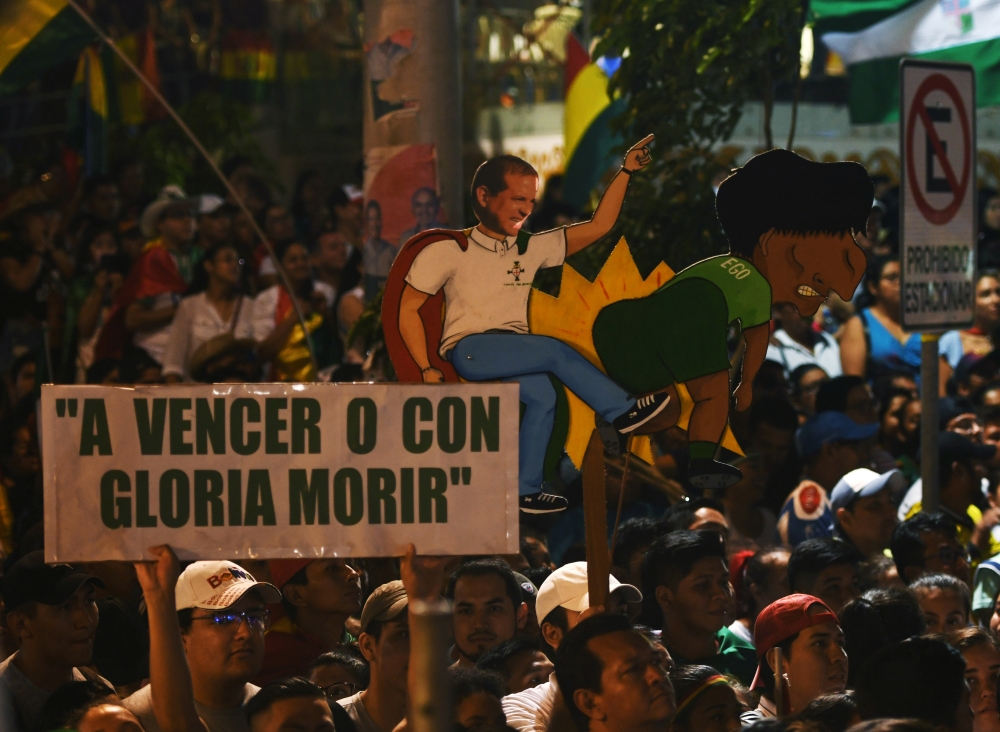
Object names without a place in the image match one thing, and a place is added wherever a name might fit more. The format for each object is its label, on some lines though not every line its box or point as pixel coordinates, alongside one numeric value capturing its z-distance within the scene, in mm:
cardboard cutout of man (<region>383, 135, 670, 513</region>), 8883
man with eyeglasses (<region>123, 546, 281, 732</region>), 8656
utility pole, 11875
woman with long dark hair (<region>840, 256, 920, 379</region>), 18406
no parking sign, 11594
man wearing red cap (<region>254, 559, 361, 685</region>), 10664
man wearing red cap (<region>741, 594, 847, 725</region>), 9805
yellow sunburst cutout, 8977
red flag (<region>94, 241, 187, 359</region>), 16875
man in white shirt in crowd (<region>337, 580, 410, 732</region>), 8953
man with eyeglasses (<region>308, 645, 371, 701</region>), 9500
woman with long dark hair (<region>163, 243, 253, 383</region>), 15687
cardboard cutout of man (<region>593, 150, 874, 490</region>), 8969
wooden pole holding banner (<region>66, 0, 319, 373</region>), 13530
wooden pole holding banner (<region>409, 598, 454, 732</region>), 4621
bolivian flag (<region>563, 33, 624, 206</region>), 21500
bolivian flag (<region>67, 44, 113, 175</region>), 24266
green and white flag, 20594
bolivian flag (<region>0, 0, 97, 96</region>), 15836
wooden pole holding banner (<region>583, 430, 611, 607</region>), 8437
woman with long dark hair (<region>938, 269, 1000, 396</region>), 19875
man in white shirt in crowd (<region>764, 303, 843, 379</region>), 18734
